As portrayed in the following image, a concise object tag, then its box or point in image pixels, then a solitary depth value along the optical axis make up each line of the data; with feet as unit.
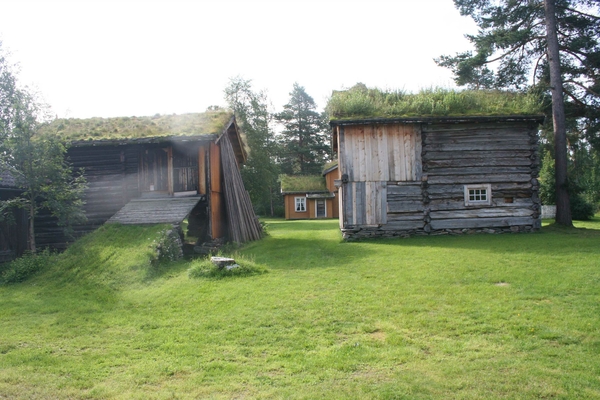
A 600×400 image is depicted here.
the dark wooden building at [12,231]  50.81
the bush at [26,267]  36.01
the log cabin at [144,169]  51.67
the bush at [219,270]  33.47
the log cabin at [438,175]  52.65
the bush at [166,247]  37.96
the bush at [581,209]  85.61
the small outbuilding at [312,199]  132.46
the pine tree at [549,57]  58.34
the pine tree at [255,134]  121.80
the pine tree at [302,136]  187.21
